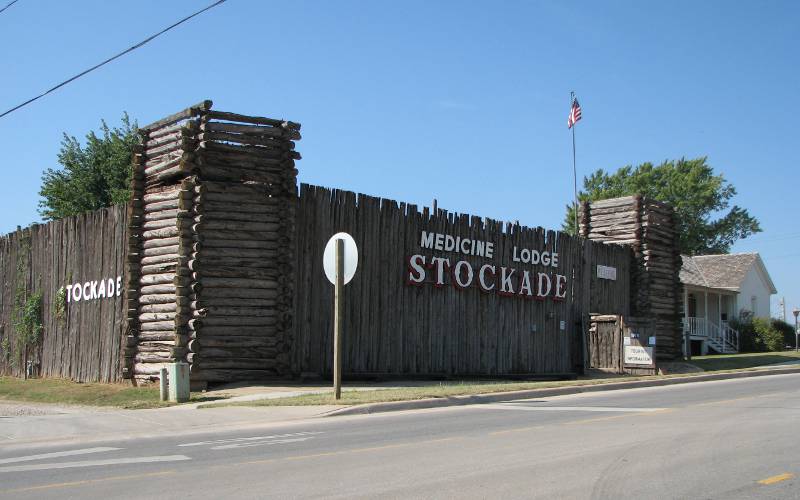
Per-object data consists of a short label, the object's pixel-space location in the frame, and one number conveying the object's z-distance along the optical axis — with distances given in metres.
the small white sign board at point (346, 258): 14.89
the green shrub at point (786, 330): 49.59
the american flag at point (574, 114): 36.36
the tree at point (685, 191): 66.81
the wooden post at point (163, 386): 16.84
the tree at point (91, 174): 41.03
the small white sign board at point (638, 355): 25.30
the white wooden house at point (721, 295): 46.59
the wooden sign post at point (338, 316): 15.11
